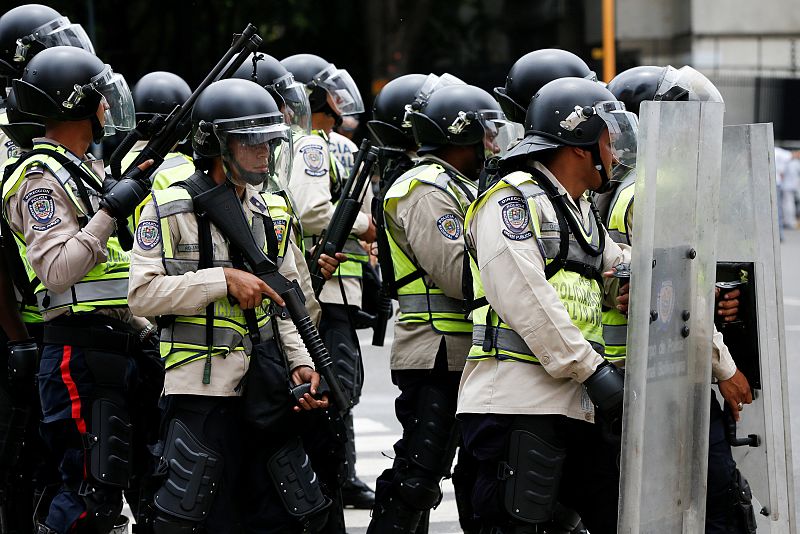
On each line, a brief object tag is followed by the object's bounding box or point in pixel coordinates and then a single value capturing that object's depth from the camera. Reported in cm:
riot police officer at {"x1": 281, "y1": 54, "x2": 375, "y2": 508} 1288
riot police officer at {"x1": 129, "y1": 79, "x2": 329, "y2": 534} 880
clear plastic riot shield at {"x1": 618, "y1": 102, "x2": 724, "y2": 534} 763
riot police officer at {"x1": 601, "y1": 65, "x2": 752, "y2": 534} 871
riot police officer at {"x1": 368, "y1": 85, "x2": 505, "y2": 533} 1055
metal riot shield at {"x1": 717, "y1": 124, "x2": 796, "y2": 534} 873
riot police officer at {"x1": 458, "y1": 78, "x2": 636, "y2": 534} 813
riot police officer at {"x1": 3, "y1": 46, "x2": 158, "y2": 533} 952
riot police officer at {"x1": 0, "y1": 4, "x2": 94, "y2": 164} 1212
